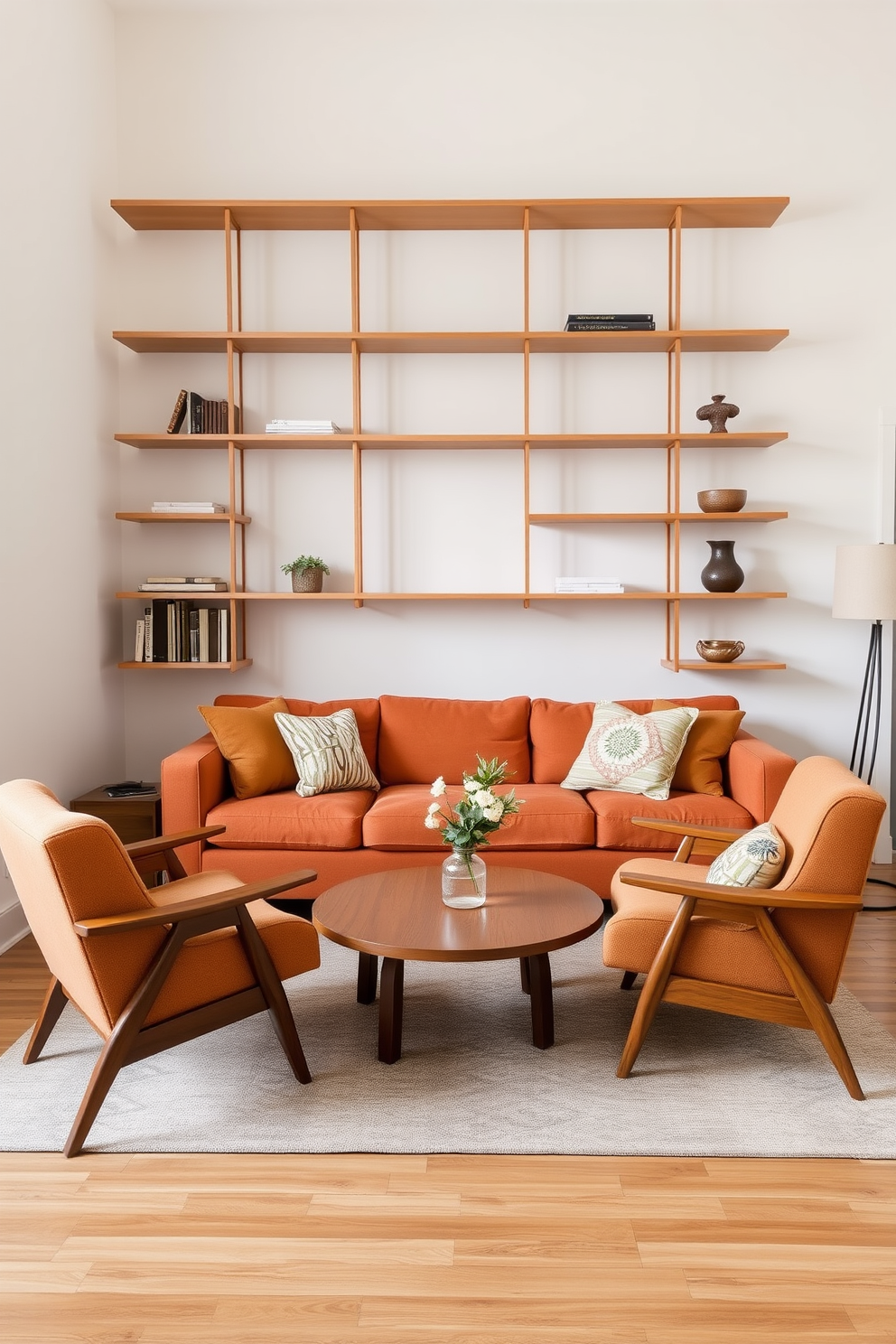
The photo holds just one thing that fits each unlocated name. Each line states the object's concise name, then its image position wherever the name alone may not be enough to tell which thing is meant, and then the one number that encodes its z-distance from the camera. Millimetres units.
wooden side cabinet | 4047
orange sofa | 3820
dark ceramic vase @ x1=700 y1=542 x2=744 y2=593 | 4543
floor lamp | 4129
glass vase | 2916
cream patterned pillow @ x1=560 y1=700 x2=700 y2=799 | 4020
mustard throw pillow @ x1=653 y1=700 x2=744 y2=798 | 4145
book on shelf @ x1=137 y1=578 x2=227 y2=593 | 4570
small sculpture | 4488
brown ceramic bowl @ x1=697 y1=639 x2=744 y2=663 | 4523
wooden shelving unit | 4422
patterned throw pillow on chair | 2635
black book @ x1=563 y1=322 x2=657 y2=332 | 4457
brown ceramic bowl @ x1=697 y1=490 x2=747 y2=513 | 4469
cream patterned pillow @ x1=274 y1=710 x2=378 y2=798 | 4039
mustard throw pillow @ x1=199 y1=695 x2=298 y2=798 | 4031
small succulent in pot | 4590
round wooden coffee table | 2586
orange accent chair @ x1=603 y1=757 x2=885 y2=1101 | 2512
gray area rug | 2352
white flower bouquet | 2850
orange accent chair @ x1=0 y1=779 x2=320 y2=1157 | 2234
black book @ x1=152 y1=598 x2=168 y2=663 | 4594
